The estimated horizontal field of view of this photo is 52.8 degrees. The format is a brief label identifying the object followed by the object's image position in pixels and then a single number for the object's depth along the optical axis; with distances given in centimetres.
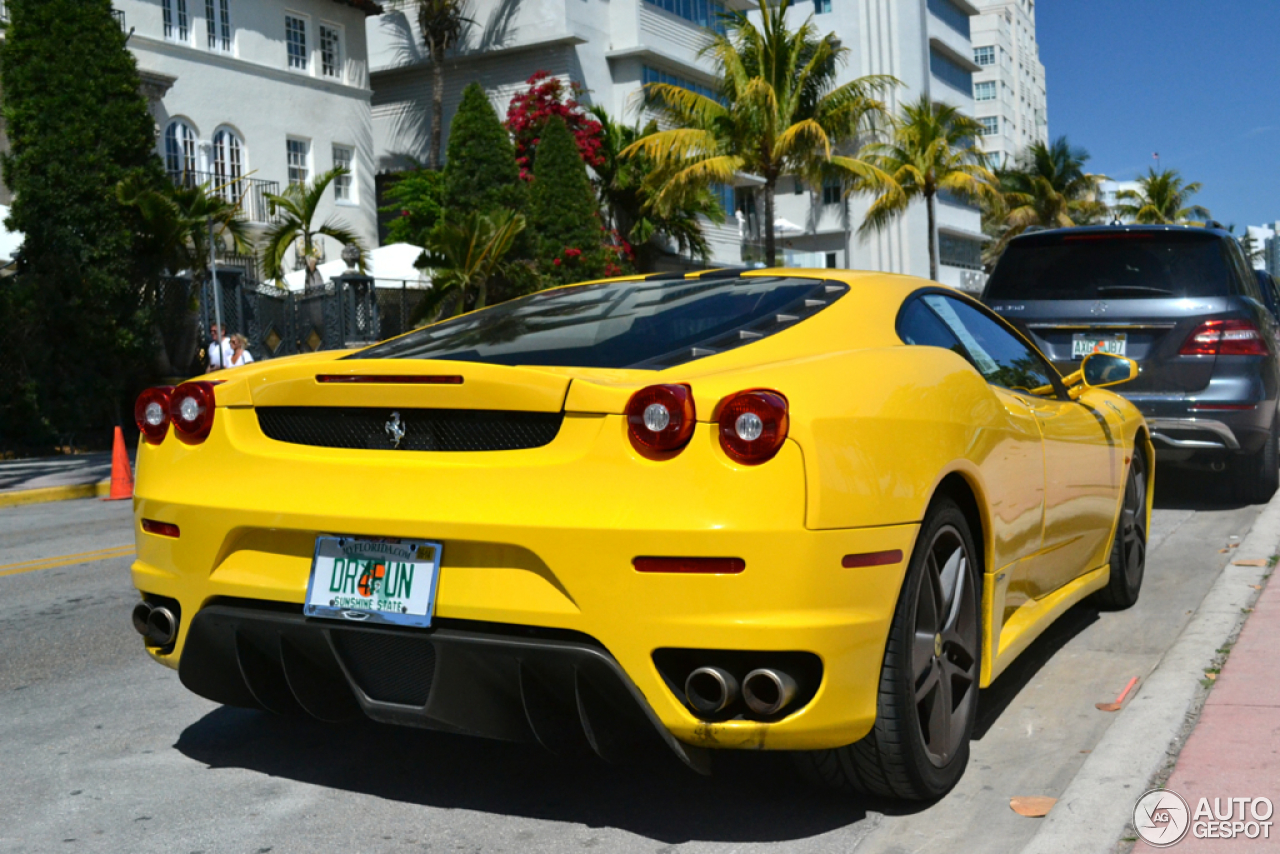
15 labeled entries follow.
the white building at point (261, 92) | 2620
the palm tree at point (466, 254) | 2358
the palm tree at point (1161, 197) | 7462
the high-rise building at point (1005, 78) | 9494
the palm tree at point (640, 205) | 3269
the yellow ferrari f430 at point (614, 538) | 295
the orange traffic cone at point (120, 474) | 1363
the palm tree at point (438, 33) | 3419
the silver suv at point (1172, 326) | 834
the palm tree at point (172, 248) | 1991
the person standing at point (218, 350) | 1844
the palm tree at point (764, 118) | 3045
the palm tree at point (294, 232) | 2384
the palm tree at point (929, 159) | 4359
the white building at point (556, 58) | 3341
